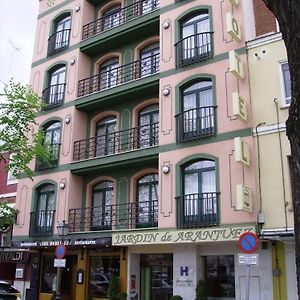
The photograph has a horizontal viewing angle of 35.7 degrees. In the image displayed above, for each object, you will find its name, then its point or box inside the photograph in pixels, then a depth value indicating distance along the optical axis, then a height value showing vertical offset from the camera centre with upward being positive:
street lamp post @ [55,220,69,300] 17.86 +2.10
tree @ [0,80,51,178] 17.97 +6.01
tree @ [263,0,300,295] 5.20 +2.22
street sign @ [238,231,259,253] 10.81 +1.05
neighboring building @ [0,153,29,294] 23.31 +1.56
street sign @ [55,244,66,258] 16.95 +1.26
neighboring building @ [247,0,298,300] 14.65 +4.48
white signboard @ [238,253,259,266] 10.61 +0.68
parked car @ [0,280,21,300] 14.87 -0.19
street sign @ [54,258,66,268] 16.77 +0.83
